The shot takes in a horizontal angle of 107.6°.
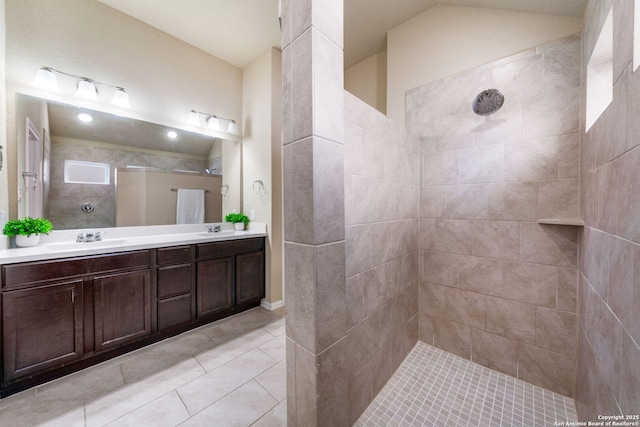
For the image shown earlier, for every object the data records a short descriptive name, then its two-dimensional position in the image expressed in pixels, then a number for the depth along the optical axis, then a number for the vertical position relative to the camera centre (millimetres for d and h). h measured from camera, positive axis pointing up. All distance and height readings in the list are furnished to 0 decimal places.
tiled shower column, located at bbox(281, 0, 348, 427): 909 +13
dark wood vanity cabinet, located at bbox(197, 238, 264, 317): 2340 -702
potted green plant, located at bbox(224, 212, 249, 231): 3014 -106
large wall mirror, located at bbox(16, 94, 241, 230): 1898 +440
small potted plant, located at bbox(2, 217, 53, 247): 1693 -143
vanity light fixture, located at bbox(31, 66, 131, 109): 1879 +1078
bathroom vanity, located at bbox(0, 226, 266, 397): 1459 -672
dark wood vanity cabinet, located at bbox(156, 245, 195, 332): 2049 -691
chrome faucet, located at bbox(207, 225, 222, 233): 2867 -223
